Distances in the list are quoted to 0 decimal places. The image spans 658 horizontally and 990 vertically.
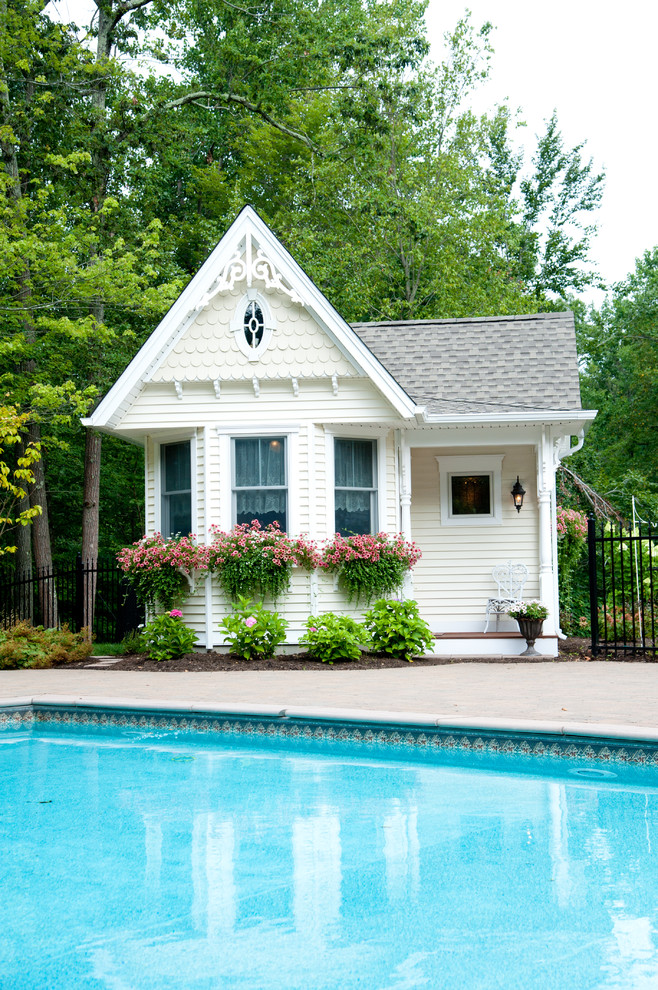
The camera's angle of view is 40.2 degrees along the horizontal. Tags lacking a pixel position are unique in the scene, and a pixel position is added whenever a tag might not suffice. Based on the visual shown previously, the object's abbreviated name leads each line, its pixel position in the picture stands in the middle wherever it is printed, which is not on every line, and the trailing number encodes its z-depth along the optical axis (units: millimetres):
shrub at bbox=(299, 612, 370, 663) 11164
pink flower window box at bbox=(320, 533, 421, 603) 11594
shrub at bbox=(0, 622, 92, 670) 11867
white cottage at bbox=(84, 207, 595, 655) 11797
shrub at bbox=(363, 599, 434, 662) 11469
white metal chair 12547
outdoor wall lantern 12875
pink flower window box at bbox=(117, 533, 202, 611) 11578
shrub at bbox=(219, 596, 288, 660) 11281
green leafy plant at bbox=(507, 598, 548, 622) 11758
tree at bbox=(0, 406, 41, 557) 12133
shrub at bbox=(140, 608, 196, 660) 11617
